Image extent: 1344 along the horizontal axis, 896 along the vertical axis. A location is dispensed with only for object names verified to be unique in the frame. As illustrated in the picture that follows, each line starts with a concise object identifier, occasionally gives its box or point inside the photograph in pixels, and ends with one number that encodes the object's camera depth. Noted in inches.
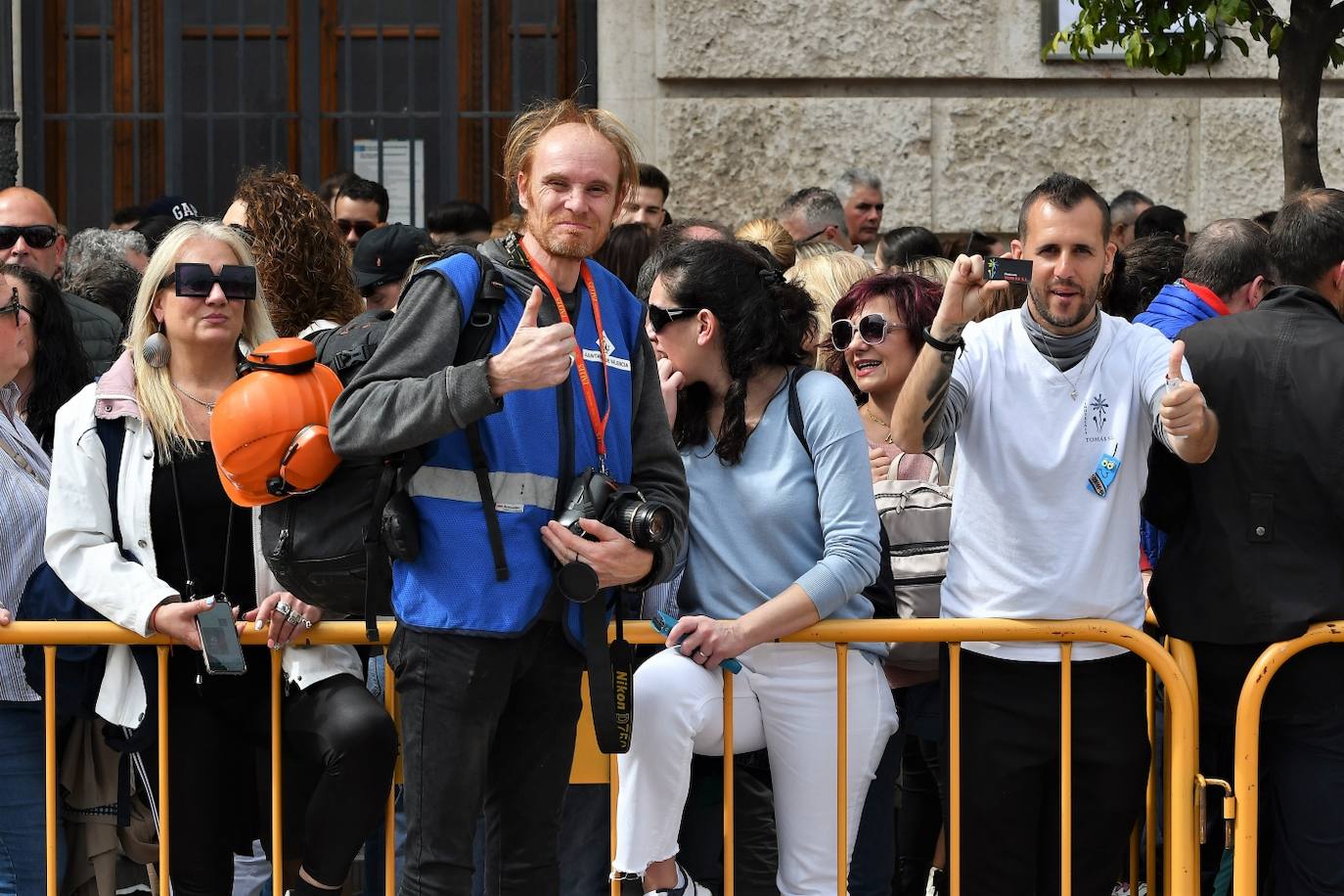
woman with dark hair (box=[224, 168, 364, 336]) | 396.8
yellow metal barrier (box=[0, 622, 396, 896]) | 316.8
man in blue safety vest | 266.5
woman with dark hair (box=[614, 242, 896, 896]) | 314.5
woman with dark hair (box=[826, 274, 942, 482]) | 370.6
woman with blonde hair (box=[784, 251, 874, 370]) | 426.9
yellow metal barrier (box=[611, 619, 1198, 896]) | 315.0
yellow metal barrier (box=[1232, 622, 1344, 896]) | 316.5
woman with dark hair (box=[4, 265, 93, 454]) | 372.8
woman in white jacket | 311.6
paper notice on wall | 709.9
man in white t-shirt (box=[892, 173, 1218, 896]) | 316.8
